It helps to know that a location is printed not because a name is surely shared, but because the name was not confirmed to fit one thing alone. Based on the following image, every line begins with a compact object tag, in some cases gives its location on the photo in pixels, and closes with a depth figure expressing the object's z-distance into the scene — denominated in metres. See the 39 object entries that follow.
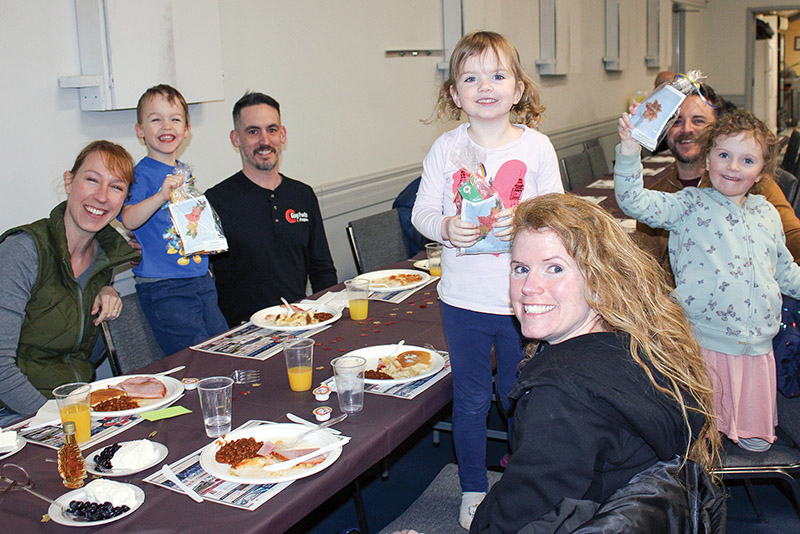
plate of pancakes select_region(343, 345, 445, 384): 2.08
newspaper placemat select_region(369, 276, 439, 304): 2.92
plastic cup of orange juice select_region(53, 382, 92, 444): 1.69
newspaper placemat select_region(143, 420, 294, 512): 1.44
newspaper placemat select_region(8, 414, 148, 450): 1.74
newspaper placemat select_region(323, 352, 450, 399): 1.96
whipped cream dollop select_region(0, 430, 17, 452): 1.68
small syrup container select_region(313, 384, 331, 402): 1.92
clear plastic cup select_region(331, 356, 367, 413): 1.83
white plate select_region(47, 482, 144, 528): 1.38
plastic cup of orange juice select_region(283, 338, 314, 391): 1.94
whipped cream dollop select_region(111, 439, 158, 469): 1.58
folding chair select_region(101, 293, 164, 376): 2.52
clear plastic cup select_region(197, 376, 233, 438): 1.73
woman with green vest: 2.20
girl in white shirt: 2.18
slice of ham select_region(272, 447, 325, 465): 1.59
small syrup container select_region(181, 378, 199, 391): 2.03
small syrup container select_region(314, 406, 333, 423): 1.81
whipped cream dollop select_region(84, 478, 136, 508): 1.43
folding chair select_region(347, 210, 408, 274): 3.72
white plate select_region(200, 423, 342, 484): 1.51
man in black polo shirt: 3.29
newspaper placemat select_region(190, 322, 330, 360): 2.32
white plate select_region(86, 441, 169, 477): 1.55
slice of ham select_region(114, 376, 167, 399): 1.96
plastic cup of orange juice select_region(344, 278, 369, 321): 2.61
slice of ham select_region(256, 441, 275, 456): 1.62
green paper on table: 1.84
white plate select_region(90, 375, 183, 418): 1.85
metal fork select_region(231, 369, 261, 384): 2.08
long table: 1.39
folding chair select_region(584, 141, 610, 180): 7.57
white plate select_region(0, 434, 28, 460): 1.67
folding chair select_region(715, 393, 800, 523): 2.11
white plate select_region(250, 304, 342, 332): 2.52
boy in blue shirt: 2.72
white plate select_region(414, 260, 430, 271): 3.43
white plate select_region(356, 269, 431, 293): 3.00
